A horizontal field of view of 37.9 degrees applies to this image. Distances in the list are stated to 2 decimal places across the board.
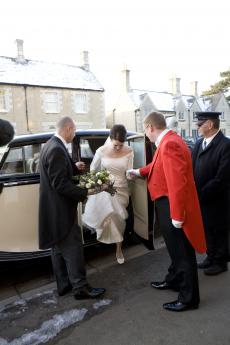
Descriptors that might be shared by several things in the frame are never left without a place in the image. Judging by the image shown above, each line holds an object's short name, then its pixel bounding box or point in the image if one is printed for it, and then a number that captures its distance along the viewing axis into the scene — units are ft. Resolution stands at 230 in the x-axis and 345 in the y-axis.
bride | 13.97
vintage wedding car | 12.73
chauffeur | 12.78
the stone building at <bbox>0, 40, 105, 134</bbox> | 87.56
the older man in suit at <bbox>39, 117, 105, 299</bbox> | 10.84
